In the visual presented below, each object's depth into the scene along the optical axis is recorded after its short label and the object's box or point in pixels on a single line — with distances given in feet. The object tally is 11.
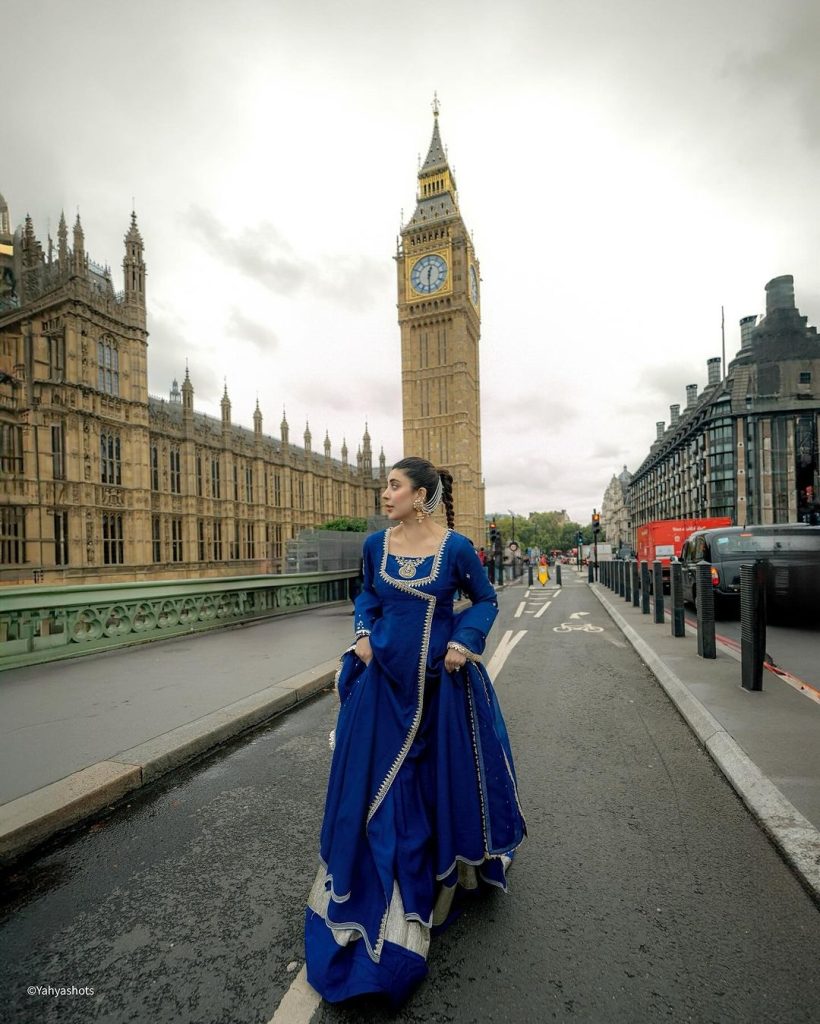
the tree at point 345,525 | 166.78
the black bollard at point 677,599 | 27.35
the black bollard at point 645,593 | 38.78
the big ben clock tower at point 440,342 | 210.38
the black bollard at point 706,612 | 21.45
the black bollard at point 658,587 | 31.22
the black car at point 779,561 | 30.27
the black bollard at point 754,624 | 16.58
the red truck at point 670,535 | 67.15
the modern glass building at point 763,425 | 173.88
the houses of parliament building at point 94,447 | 86.33
